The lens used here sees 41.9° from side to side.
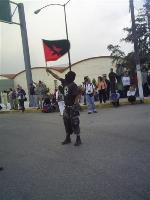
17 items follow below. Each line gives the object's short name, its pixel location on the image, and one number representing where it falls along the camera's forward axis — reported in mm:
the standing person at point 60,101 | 8764
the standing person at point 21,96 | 11754
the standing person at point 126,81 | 10966
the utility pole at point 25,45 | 12845
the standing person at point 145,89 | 11581
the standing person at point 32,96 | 11995
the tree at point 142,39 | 13963
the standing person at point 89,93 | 8699
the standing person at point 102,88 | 10162
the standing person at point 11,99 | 12779
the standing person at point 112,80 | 9708
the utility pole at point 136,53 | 9854
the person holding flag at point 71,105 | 4669
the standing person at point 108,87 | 10885
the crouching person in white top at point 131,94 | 9859
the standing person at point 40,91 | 11059
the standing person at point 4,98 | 14830
